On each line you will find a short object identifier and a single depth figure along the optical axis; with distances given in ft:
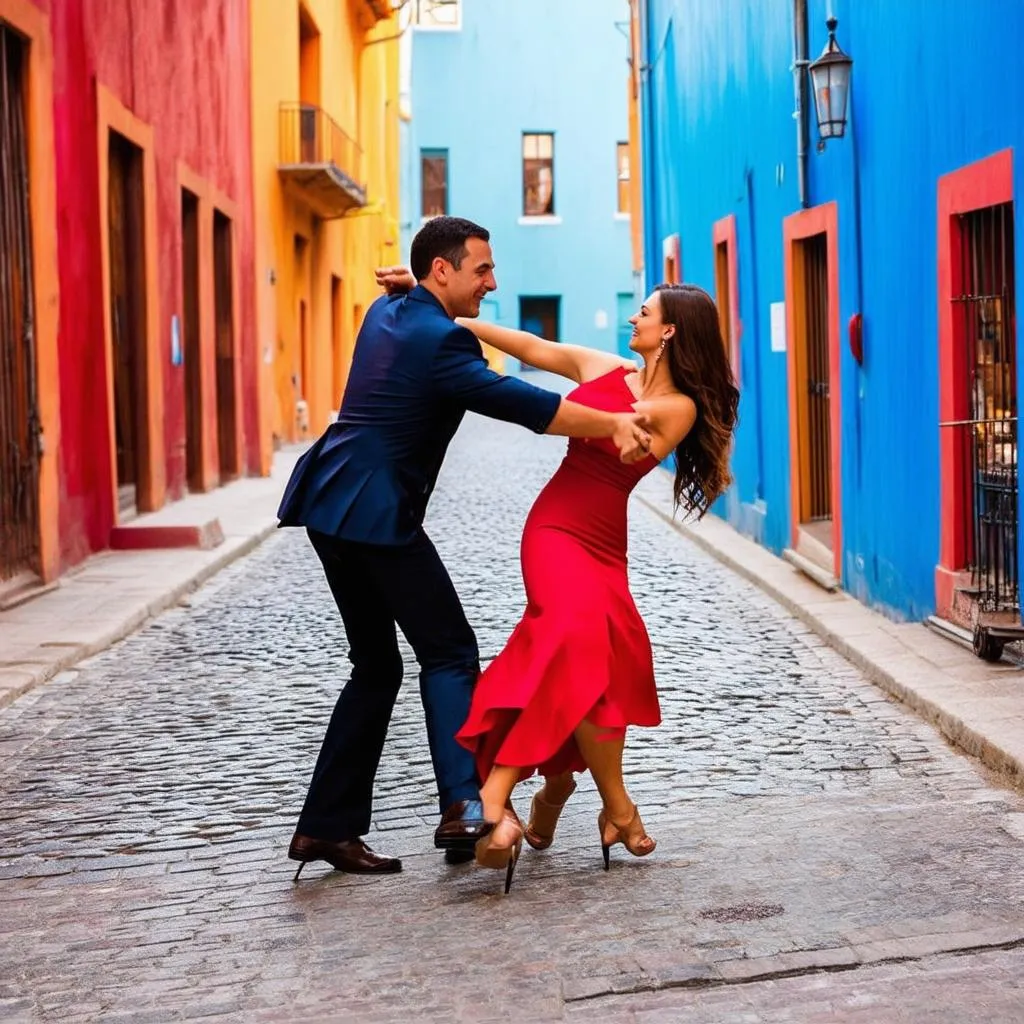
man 16.20
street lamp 35.04
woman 16.39
